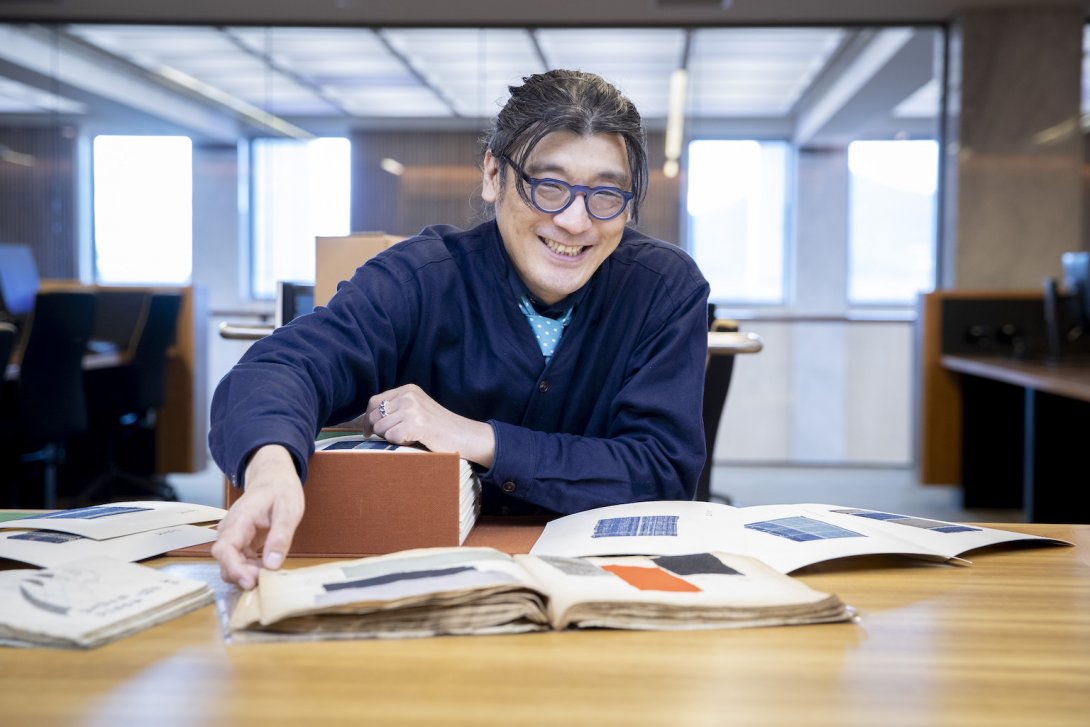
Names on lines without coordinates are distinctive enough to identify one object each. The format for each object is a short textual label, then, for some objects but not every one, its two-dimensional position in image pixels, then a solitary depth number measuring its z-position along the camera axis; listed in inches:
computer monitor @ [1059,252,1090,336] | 172.7
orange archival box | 39.6
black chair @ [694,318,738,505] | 104.1
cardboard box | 70.9
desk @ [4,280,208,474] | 222.7
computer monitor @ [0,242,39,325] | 174.9
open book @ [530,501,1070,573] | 38.1
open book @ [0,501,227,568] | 39.0
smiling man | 48.1
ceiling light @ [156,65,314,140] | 249.9
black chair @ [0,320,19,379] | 129.4
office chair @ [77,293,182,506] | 184.2
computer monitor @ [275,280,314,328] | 90.0
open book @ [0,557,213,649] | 28.5
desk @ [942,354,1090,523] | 163.0
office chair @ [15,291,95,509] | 148.8
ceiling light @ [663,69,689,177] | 247.1
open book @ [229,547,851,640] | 29.3
